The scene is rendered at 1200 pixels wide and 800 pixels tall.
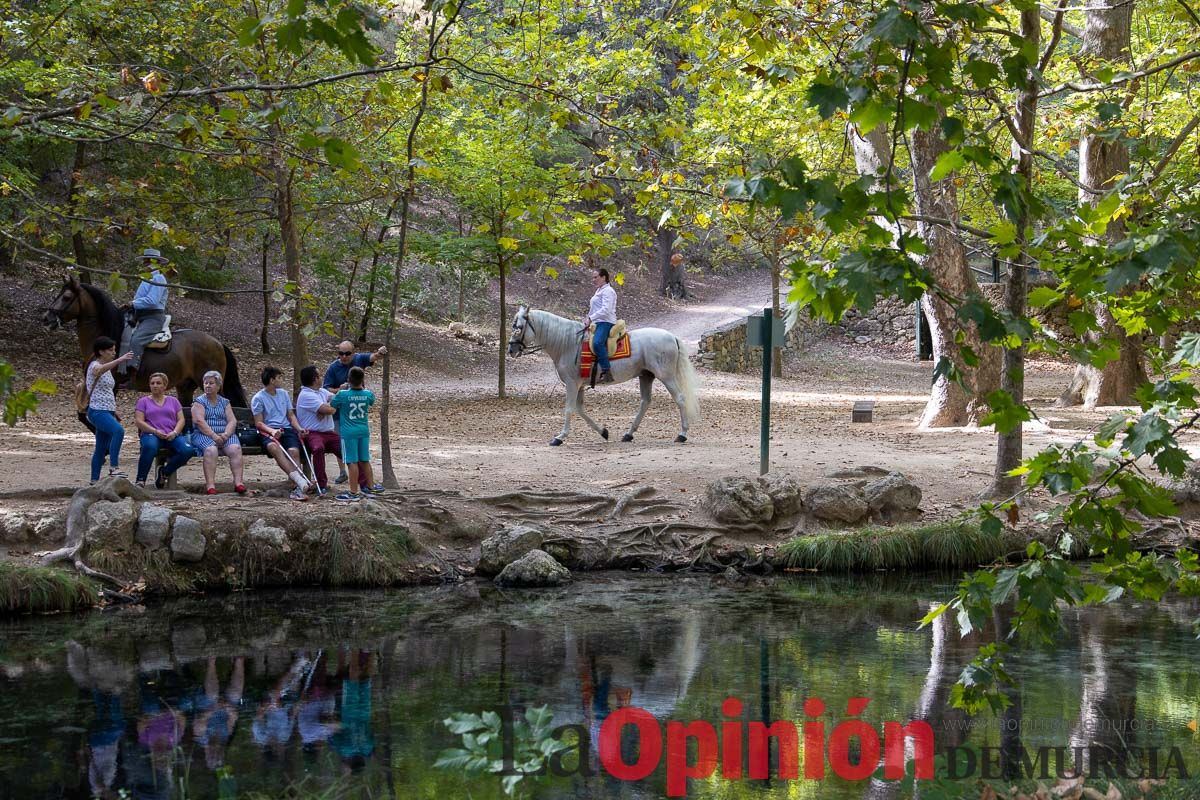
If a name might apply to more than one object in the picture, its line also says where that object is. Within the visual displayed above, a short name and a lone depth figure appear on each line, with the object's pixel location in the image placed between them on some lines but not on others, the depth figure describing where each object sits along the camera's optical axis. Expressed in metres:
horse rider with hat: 12.78
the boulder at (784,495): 11.05
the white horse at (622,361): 15.05
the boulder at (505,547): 10.15
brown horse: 12.59
